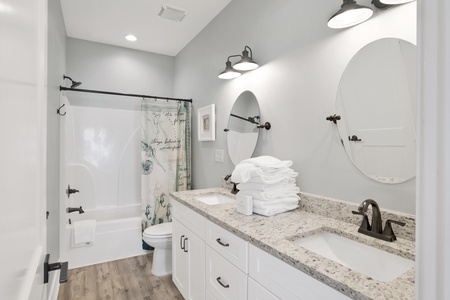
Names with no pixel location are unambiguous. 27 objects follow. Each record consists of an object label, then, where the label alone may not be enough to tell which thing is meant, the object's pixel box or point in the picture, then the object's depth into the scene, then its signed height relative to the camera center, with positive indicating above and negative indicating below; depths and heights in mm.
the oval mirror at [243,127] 2062 +195
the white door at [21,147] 396 +3
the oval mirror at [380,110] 1128 +201
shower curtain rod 2563 +647
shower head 2777 +747
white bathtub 2652 -1102
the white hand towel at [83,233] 2609 -905
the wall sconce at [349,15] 1188 +681
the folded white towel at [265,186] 1479 -232
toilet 2482 -1051
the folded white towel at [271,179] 1469 -188
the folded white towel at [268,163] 1502 -88
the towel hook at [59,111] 2333 +368
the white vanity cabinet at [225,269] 911 -596
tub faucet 2594 -462
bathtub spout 2597 -662
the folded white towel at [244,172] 1499 -144
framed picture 2643 +287
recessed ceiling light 3091 +1441
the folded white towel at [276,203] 1463 -331
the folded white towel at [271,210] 1444 -372
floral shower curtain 2930 -75
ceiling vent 2414 +1394
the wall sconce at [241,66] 1918 +684
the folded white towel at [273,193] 1468 -278
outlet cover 2546 -64
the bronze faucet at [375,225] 1084 -354
